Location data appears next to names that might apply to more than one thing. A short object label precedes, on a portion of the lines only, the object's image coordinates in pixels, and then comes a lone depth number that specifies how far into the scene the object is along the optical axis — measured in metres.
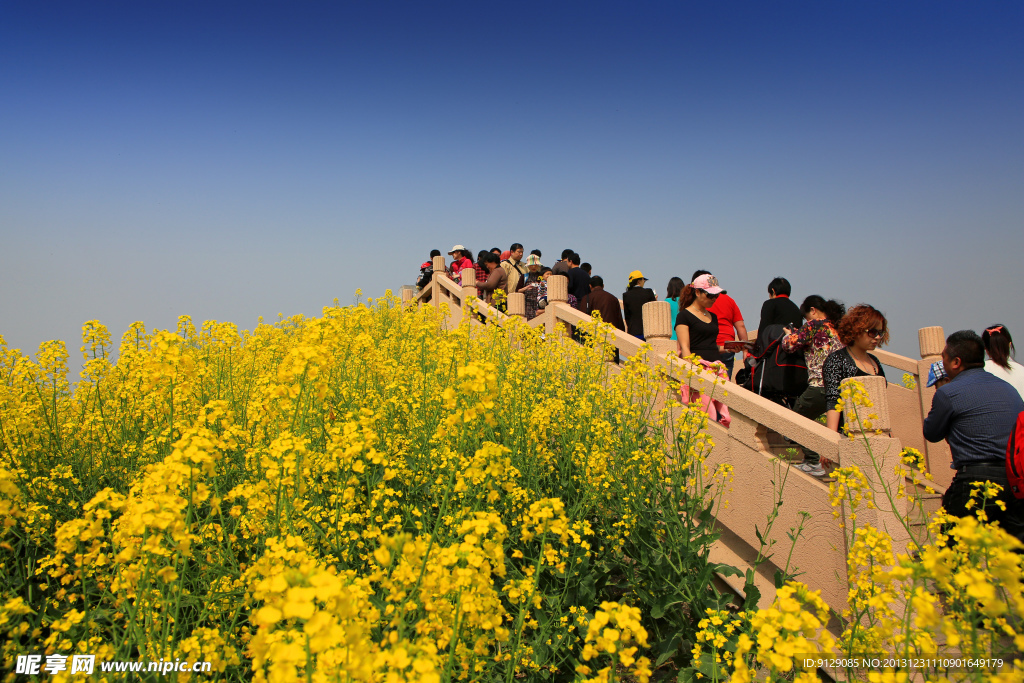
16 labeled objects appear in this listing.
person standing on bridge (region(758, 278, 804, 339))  5.40
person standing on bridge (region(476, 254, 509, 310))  8.84
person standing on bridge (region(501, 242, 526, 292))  9.06
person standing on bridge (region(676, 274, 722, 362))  5.16
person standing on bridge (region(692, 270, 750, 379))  6.03
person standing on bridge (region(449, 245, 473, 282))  10.72
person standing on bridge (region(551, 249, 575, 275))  8.73
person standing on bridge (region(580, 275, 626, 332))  7.01
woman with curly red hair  4.04
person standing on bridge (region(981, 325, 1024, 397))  3.95
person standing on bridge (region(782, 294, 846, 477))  4.28
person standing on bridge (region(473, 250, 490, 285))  9.31
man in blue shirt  3.03
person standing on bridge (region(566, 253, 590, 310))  8.24
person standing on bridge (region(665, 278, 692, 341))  6.91
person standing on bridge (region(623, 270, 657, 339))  7.08
